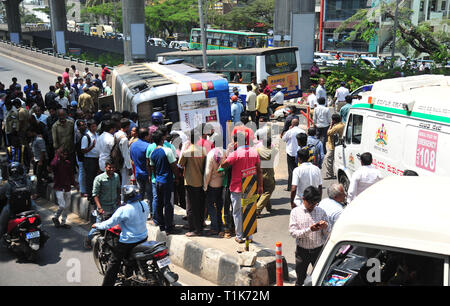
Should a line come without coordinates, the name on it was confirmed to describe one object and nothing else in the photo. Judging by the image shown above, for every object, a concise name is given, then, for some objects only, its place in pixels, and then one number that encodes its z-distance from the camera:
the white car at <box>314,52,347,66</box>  41.04
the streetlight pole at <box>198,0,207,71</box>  18.51
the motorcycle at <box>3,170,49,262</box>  7.22
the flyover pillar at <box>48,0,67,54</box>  49.94
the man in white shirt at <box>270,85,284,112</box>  18.88
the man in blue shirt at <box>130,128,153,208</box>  8.14
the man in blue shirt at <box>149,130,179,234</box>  7.44
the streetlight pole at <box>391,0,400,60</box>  25.97
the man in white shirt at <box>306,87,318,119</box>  15.98
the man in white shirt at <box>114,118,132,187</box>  8.73
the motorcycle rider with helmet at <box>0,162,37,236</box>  7.48
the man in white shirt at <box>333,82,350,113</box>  16.80
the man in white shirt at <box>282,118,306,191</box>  9.77
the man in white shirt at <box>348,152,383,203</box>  7.46
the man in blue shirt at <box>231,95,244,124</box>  14.77
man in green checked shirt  7.43
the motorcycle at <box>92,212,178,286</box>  5.73
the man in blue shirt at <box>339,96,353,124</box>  12.38
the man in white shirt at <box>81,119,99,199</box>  8.91
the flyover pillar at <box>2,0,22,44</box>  66.31
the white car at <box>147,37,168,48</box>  55.74
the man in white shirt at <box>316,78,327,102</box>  16.78
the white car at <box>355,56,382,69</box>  36.62
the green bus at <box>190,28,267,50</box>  36.03
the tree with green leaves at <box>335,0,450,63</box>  24.59
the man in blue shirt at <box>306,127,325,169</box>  9.61
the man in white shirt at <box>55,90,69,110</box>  15.21
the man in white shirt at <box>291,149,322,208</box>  7.27
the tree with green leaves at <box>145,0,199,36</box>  62.72
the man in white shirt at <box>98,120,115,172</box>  8.76
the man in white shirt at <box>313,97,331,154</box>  12.68
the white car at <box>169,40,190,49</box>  56.09
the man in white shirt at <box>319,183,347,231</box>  5.82
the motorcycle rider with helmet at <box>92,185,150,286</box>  5.87
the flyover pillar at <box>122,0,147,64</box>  37.19
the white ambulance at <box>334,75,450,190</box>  7.28
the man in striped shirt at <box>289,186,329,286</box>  5.38
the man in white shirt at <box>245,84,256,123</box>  16.78
